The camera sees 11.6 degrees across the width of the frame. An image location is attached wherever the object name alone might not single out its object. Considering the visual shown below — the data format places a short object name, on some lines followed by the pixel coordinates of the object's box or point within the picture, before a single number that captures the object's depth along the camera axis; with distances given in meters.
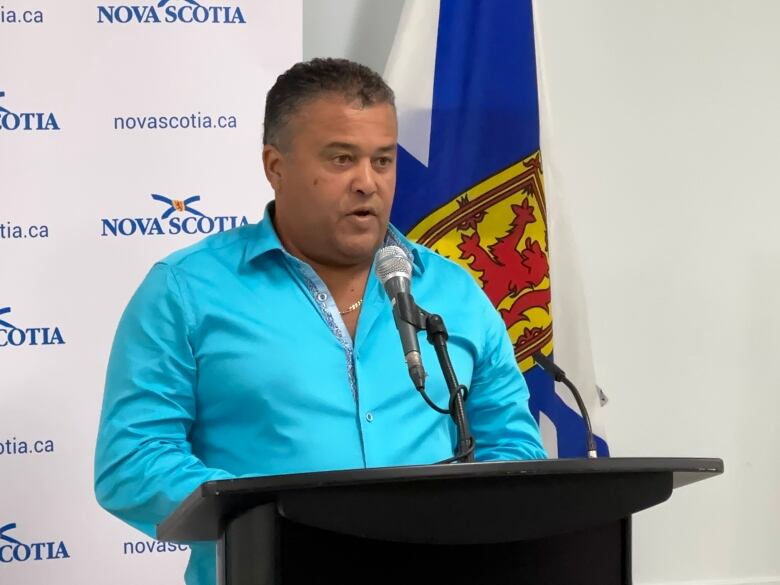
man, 4.64
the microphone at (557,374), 4.78
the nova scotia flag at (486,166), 5.57
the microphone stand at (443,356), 4.36
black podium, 4.19
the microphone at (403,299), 4.37
